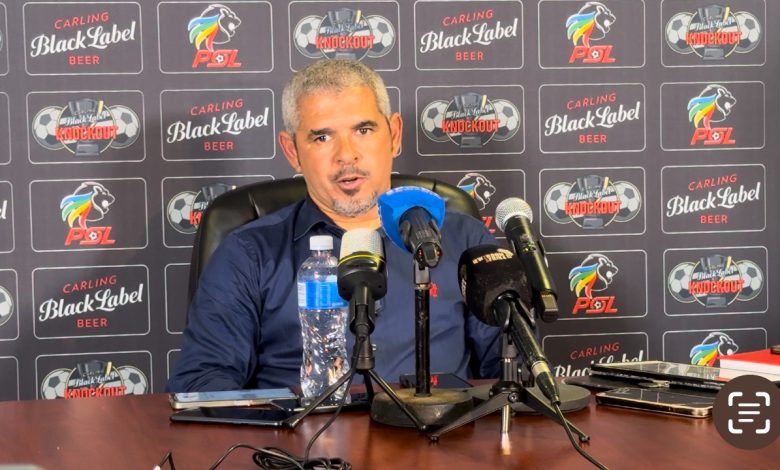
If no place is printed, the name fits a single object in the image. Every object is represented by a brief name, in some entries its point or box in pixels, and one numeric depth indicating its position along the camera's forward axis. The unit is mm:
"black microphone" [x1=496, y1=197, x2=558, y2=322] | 2854
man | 3570
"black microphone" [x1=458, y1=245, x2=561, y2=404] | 2816
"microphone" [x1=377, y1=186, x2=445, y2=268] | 2852
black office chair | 3695
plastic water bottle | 3467
